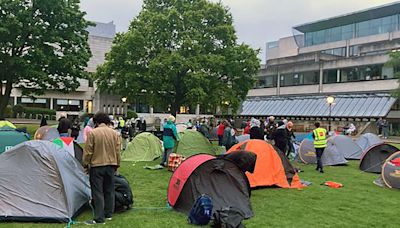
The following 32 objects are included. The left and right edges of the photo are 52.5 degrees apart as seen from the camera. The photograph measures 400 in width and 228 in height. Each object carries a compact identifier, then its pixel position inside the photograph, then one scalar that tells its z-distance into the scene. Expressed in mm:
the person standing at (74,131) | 18397
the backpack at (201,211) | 7008
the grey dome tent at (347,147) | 18078
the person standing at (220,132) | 19391
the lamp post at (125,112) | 52672
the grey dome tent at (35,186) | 6848
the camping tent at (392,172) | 11058
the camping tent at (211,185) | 7785
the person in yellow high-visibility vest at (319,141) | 13477
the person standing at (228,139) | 15125
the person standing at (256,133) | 14617
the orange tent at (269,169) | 10633
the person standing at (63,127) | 13289
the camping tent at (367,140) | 19031
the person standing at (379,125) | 35016
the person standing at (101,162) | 6777
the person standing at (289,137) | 15566
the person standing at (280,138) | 13875
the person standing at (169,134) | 13352
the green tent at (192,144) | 15254
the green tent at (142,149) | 15847
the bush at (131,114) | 52962
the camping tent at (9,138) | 12155
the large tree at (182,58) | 27688
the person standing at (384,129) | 34250
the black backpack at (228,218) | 6648
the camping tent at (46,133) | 14320
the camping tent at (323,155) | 15969
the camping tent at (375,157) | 14234
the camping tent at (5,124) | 15670
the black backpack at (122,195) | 7621
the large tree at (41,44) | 22766
